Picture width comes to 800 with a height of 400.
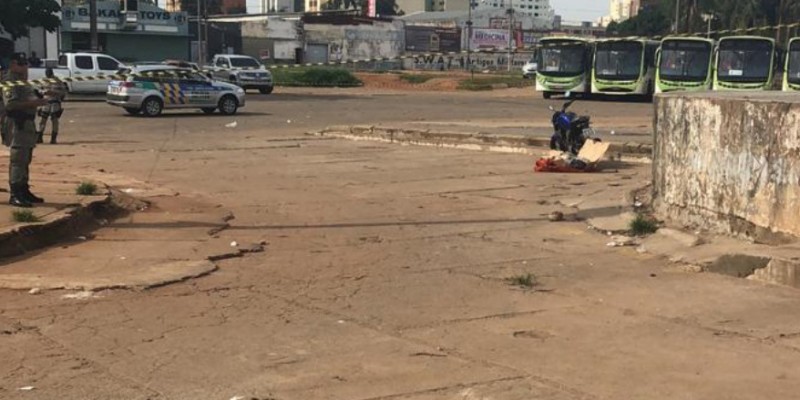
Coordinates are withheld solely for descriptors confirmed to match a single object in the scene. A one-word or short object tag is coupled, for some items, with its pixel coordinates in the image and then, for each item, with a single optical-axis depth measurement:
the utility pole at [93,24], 42.03
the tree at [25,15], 40.16
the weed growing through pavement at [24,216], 8.80
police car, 28.05
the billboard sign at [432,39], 111.94
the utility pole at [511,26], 105.28
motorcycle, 16.09
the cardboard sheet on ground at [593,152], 15.33
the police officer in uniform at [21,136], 9.78
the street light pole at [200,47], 59.59
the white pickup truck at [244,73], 42.84
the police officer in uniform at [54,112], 18.95
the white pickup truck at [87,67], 36.28
